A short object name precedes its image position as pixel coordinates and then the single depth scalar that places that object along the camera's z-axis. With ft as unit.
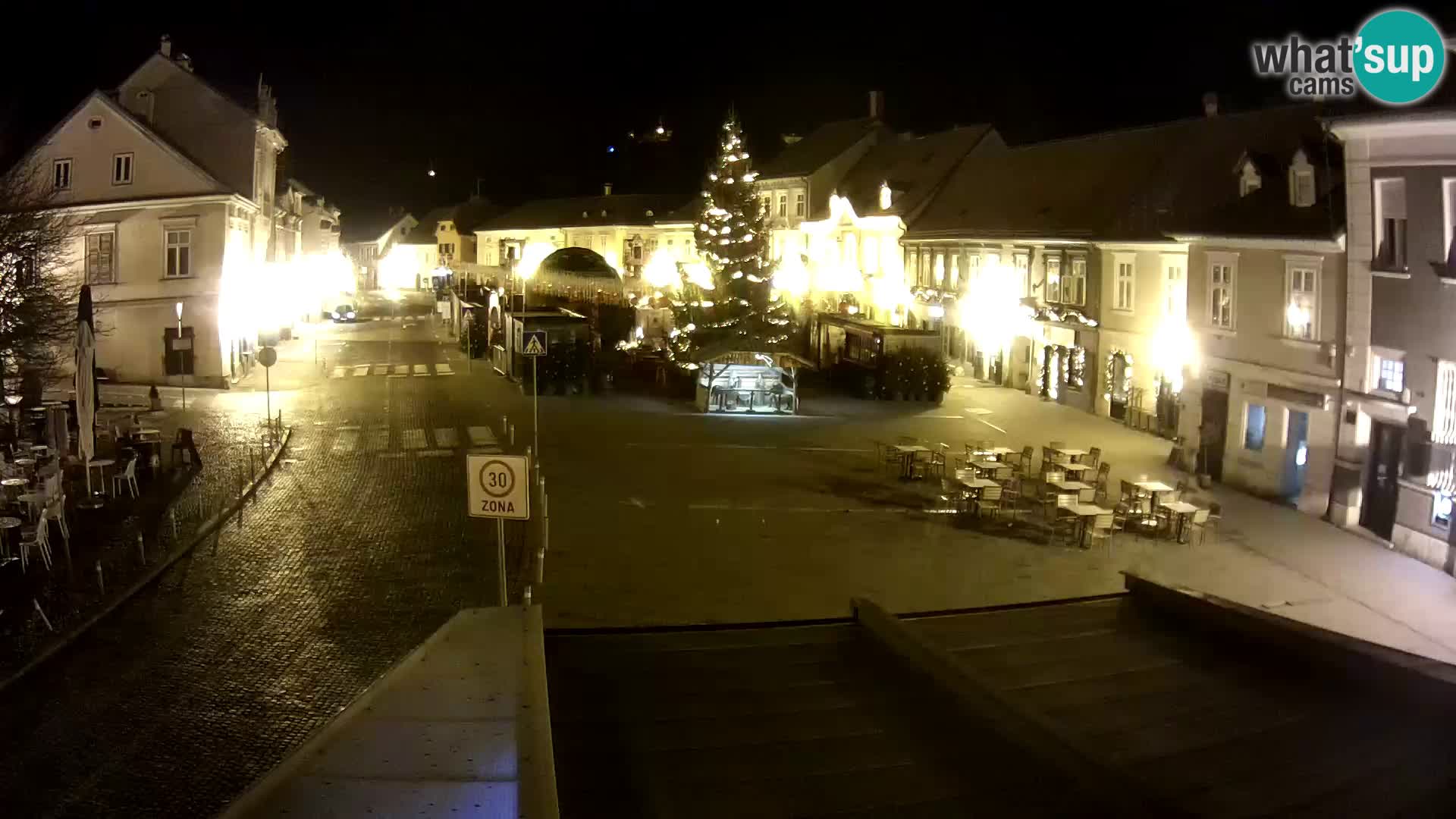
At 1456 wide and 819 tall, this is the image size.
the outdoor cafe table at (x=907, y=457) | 83.41
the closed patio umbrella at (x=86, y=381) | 62.13
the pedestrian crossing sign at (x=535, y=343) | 76.89
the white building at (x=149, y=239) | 123.24
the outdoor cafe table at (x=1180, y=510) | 66.39
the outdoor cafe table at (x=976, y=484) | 71.31
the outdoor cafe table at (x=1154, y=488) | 68.69
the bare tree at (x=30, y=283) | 71.92
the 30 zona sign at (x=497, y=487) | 35.76
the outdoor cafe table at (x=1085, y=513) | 64.64
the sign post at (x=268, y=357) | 89.45
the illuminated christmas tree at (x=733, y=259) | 150.51
